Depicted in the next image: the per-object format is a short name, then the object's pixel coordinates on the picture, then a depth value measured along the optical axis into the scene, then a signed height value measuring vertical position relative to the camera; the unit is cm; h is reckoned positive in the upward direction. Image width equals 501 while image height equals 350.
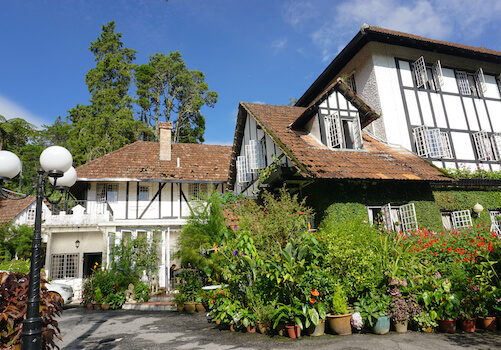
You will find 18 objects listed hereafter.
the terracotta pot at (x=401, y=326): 582 -150
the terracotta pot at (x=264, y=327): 613 -141
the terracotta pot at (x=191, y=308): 1025 -157
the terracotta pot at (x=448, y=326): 573 -155
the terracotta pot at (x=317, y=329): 573 -142
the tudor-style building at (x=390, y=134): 988 +421
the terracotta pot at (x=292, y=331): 568 -141
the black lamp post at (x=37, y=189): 387 +114
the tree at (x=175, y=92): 3123 +1630
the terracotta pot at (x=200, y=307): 1027 -157
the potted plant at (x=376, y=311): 573 -119
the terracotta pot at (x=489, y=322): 576 -156
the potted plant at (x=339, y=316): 574 -123
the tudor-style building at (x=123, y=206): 1595 +300
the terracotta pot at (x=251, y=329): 635 -148
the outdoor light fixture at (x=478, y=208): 1132 +93
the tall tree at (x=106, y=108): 2592 +1412
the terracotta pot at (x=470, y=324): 573 -155
